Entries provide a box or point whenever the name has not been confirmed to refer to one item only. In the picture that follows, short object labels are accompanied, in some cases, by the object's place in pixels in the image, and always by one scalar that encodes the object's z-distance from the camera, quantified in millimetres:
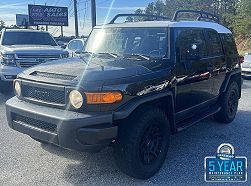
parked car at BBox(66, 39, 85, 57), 7575
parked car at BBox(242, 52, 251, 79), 7489
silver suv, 5146
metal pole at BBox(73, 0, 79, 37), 19625
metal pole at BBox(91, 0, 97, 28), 12929
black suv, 2125
